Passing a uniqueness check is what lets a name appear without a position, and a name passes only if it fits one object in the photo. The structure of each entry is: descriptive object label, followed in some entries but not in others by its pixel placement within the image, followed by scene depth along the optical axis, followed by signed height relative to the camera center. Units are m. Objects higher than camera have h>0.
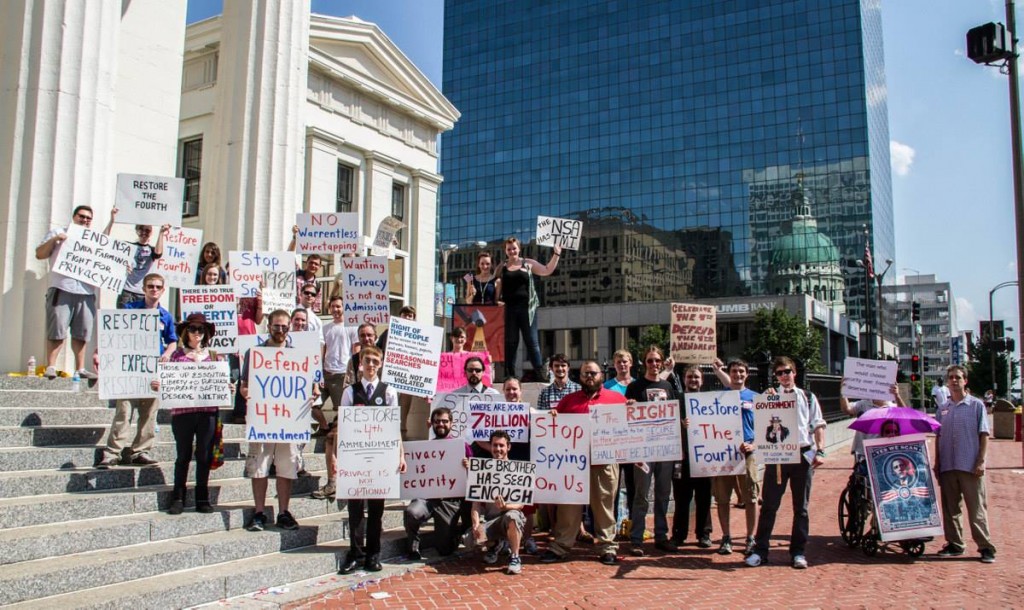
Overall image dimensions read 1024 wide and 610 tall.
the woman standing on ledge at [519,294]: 11.55 +1.50
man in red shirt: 8.58 -1.19
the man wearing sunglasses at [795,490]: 8.59 -1.04
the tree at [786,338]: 69.25 +5.22
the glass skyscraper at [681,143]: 95.12 +33.09
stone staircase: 5.91 -1.20
